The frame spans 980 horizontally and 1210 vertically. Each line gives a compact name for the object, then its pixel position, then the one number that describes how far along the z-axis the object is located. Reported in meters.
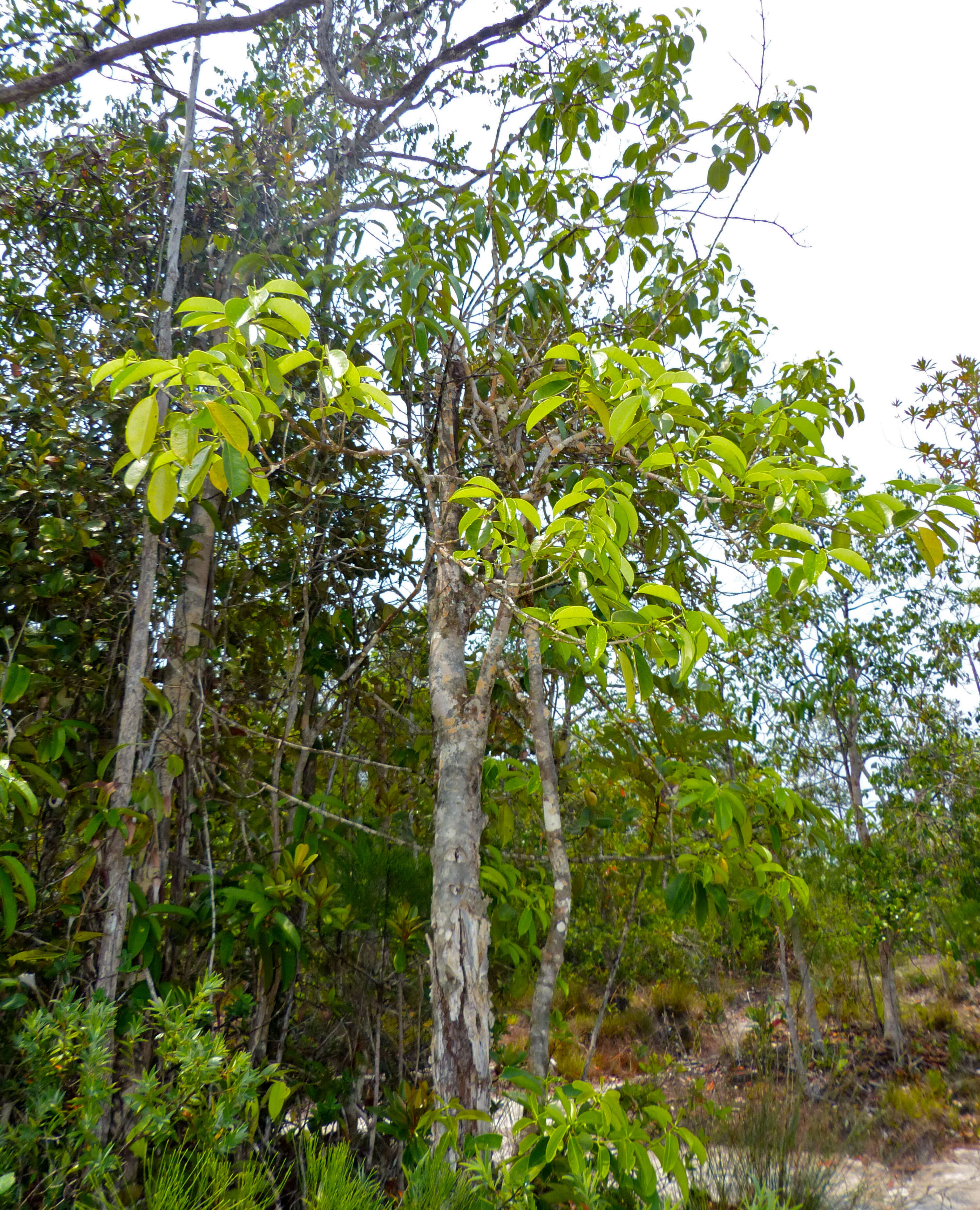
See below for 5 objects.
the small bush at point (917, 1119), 3.79
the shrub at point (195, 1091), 1.19
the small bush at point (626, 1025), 5.52
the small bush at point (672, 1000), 5.87
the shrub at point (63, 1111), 1.12
